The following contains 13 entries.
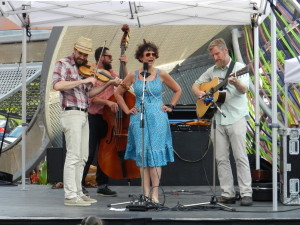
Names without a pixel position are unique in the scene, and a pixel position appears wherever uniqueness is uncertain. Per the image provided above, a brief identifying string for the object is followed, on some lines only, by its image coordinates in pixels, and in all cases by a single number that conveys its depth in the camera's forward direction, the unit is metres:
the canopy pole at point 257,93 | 11.09
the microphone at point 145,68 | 9.27
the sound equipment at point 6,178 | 13.66
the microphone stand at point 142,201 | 8.80
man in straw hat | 9.28
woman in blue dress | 9.37
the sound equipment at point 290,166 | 9.72
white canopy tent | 10.72
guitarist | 9.48
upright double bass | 10.13
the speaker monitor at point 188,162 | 12.95
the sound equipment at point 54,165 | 13.25
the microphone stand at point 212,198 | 9.19
